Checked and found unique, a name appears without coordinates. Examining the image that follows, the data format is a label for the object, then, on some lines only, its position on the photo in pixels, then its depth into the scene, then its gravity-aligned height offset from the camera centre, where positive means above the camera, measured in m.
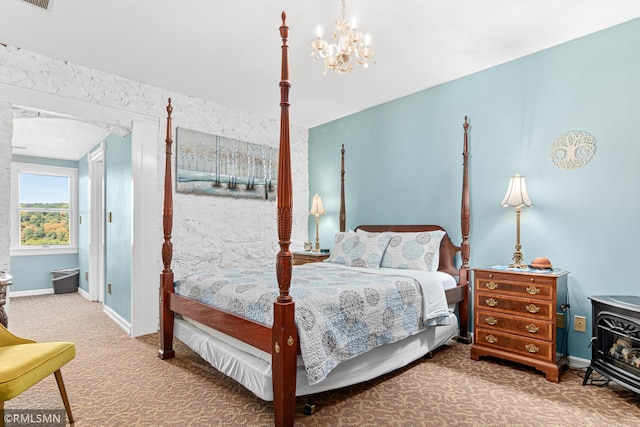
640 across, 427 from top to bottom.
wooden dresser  2.53 -0.80
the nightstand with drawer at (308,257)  4.33 -0.58
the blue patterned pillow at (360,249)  3.52 -0.39
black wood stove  2.15 -0.83
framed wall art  4.04 +0.55
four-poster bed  1.87 -0.70
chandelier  2.15 +1.03
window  5.62 +0.02
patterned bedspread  2.00 -0.61
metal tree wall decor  2.76 +0.50
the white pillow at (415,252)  3.33 -0.39
